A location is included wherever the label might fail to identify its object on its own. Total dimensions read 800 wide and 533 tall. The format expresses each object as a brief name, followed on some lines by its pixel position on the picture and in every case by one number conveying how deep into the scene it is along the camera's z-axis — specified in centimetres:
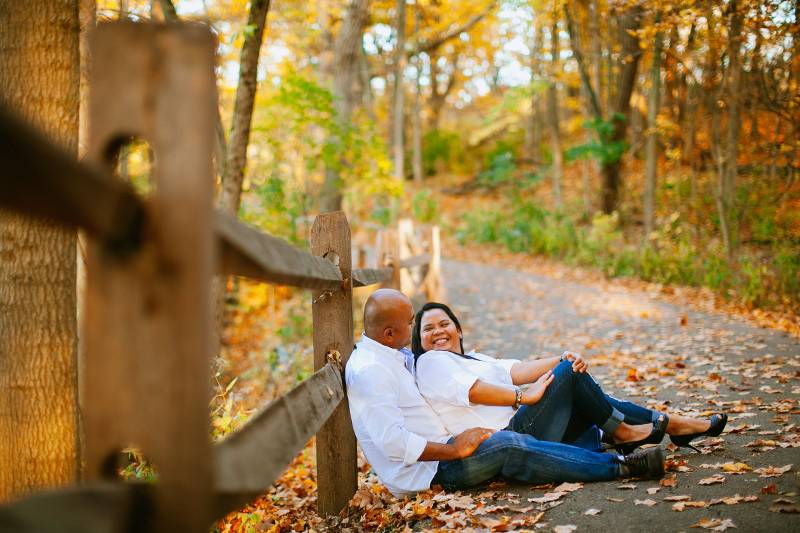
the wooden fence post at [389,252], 842
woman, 402
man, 360
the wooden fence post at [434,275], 1072
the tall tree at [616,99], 1806
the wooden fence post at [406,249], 923
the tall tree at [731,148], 1077
